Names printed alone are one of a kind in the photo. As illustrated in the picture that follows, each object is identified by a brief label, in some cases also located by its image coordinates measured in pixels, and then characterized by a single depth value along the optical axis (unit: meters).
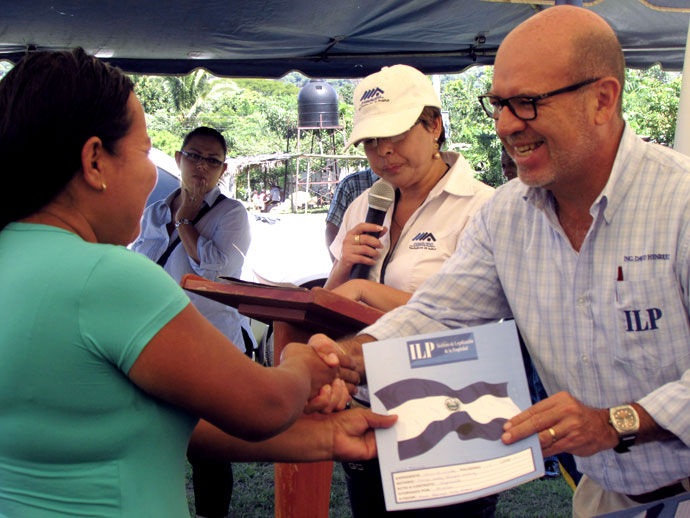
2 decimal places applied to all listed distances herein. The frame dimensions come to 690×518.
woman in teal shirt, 1.40
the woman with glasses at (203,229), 4.82
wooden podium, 2.43
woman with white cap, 3.07
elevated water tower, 35.12
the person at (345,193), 5.68
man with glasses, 1.92
